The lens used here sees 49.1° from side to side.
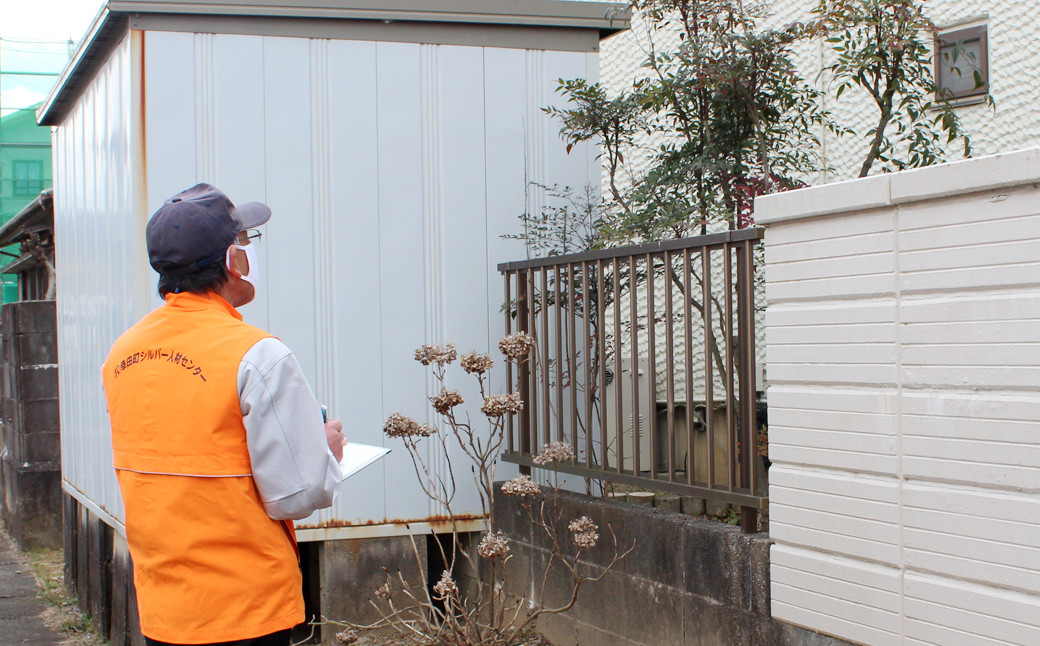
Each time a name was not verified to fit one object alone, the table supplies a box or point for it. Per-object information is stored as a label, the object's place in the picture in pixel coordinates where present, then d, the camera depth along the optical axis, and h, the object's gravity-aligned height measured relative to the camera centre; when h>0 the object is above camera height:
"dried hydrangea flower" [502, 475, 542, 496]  4.51 -0.64
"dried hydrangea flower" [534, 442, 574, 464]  4.54 -0.50
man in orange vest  2.47 -0.30
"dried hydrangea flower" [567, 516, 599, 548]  4.24 -0.78
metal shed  5.43 +0.87
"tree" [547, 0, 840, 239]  4.82 +0.92
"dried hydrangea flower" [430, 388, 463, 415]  4.55 -0.29
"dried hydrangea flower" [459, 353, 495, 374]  4.66 -0.14
